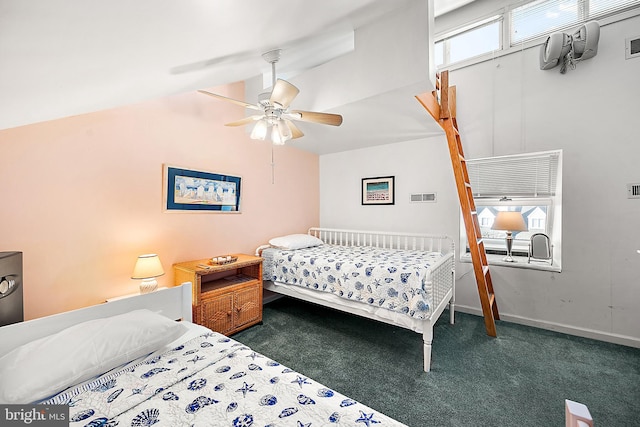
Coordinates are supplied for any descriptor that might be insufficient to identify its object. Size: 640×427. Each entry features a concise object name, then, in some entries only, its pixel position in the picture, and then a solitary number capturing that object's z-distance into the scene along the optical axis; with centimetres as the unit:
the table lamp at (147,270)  202
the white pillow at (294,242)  314
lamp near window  266
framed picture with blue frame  246
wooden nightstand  228
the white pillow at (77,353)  89
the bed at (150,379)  84
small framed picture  357
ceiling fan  173
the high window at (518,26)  242
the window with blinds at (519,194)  269
